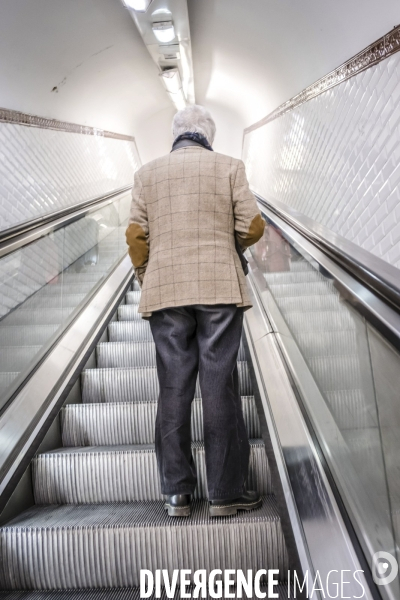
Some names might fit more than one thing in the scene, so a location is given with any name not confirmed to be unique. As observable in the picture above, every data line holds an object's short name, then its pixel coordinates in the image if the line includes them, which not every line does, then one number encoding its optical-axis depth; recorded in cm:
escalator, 138
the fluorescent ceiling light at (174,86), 747
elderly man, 185
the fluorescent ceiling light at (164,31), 560
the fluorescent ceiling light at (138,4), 488
